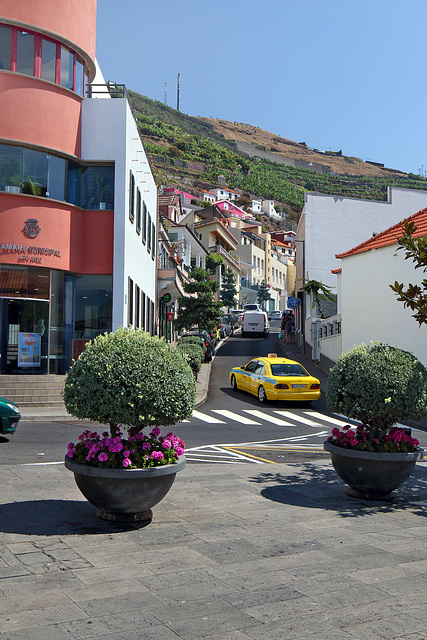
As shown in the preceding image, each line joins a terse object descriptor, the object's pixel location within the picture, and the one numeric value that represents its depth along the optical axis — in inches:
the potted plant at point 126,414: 266.1
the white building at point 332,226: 1706.4
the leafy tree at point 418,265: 374.0
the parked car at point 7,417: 527.2
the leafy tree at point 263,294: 4099.4
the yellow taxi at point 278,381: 856.3
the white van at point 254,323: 2127.2
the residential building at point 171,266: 1480.1
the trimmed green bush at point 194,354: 1007.2
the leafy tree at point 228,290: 3299.7
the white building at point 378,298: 866.8
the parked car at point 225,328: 2022.6
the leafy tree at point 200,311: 1385.3
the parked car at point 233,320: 2389.9
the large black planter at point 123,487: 264.1
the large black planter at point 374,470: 331.0
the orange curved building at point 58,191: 812.6
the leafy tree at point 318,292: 1542.8
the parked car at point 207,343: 1379.2
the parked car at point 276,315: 3560.5
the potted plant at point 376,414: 333.1
